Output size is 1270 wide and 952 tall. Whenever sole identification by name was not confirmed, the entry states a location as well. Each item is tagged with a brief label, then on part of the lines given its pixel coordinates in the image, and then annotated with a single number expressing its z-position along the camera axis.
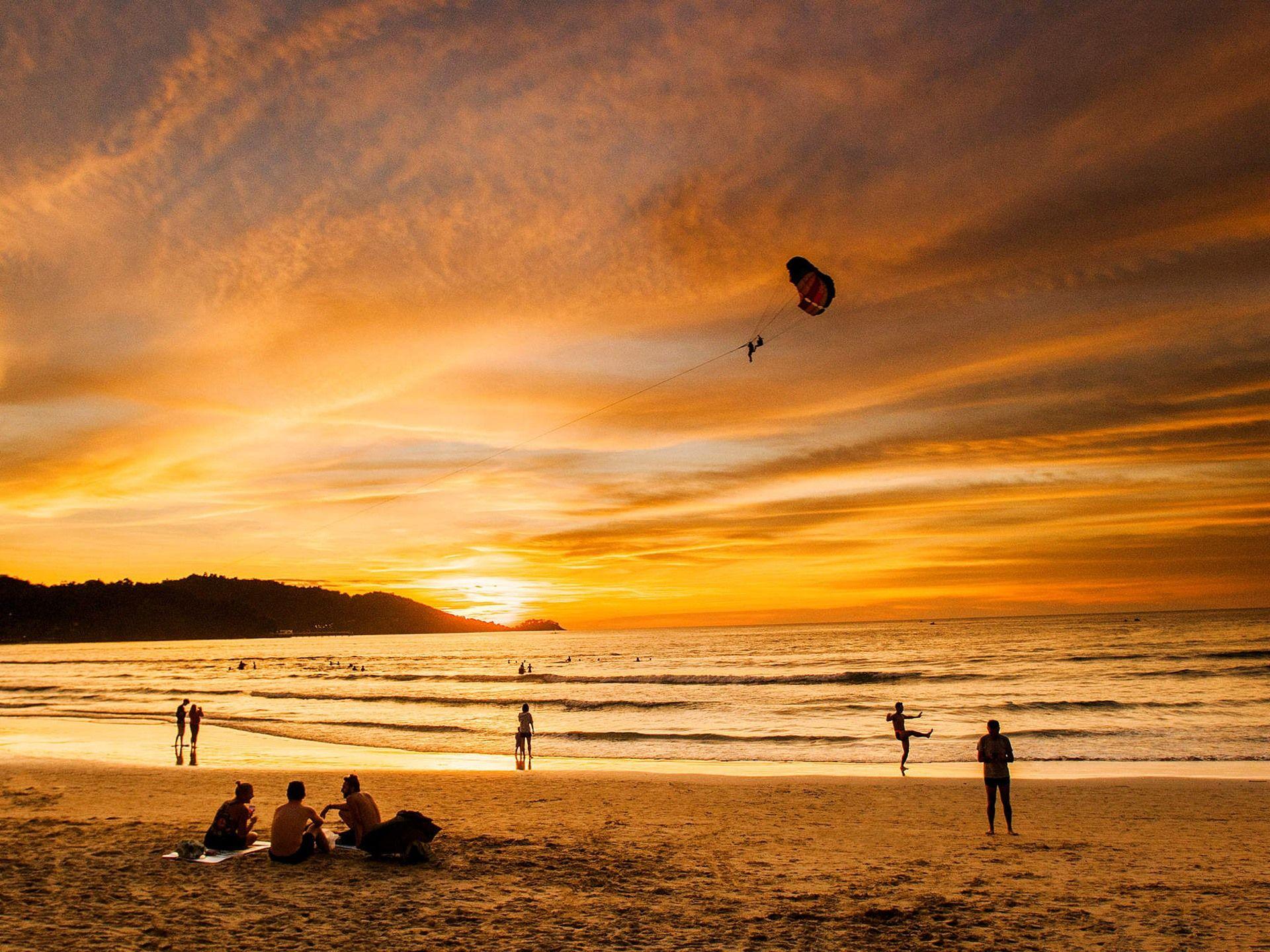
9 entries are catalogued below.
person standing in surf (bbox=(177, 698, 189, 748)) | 22.30
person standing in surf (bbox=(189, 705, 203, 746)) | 22.09
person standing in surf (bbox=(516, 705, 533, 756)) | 20.77
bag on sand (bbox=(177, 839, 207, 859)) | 9.69
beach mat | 9.65
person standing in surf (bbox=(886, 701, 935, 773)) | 18.36
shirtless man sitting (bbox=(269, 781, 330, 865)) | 9.56
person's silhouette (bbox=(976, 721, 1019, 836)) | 11.42
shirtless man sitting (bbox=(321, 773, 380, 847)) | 10.13
